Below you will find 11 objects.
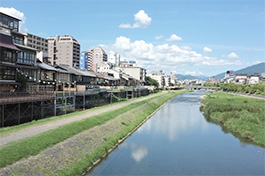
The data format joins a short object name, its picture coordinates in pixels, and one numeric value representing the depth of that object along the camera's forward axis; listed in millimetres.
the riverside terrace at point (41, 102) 24688
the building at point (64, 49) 120250
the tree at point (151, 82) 151375
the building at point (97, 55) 167000
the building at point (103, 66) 103750
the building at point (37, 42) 99100
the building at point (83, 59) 134150
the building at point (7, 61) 27286
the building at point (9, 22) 33769
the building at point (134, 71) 122294
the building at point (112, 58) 163062
